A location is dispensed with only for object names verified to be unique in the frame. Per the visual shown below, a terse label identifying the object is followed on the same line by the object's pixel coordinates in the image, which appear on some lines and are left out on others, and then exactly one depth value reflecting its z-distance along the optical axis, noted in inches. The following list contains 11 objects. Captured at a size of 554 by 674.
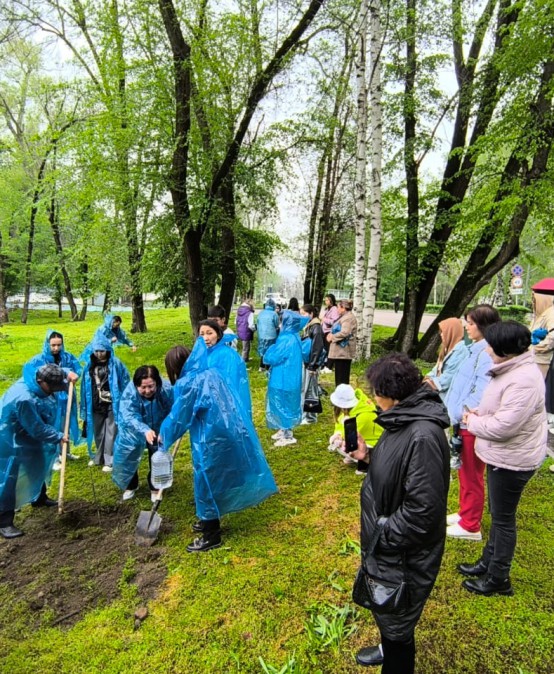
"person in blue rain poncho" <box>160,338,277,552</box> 129.5
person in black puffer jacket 66.0
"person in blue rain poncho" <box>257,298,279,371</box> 348.8
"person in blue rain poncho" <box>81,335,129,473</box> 194.9
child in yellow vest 160.1
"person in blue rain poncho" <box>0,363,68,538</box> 141.6
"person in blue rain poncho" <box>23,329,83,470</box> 196.1
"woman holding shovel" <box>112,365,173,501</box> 159.2
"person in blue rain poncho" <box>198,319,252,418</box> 151.1
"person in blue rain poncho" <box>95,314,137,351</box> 329.8
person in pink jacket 95.4
